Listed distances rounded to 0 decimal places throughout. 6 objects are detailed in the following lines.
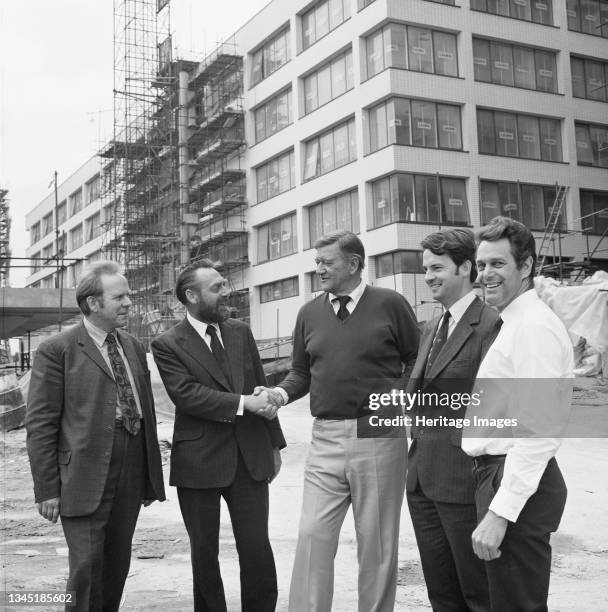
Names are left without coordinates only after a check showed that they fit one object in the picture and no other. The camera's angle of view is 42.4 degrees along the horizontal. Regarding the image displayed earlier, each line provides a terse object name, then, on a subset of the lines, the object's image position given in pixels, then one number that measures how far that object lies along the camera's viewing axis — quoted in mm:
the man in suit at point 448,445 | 3393
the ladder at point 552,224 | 32125
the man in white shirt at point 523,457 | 2662
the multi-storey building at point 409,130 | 33250
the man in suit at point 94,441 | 4105
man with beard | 4418
